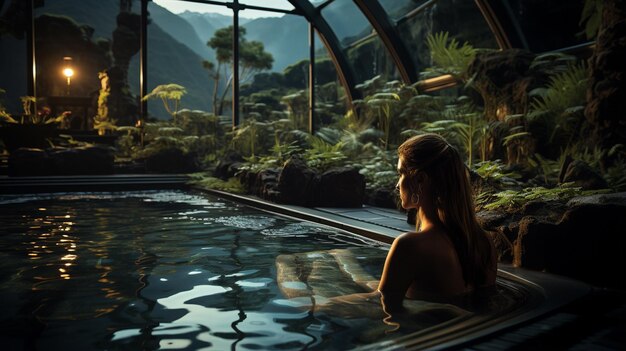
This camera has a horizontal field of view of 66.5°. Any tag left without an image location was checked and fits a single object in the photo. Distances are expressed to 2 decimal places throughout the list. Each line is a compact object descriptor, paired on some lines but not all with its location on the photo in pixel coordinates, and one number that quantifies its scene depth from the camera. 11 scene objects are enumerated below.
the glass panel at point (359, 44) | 16.39
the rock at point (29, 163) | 11.73
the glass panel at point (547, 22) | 9.67
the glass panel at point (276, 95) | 18.55
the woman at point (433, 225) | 2.34
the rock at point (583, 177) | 5.21
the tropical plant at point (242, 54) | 32.00
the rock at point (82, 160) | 12.51
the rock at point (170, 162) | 14.25
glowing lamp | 16.48
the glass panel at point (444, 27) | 12.29
